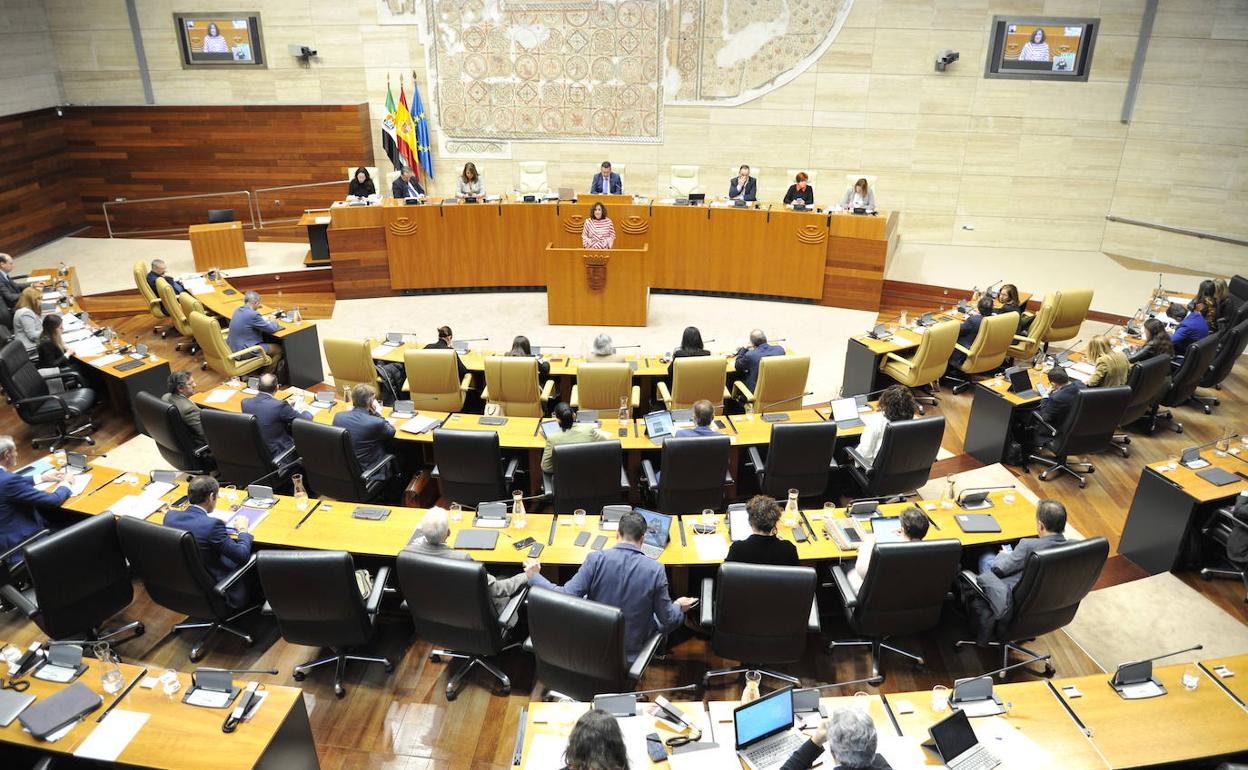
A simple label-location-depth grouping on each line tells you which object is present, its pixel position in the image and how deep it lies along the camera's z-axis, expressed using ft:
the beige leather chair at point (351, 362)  27.86
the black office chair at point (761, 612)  15.81
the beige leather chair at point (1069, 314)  32.63
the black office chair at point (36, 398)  26.94
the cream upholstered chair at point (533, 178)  45.78
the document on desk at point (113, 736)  13.41
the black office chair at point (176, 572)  17.07
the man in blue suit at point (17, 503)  19.39
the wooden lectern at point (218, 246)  42.96
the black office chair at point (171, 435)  23.33
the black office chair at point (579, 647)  14.70
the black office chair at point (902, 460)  21.74
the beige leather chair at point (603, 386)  26.04
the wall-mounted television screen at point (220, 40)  49.06
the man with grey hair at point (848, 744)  11.80
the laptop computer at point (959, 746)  13.16
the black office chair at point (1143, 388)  26.25
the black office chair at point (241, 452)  22.56
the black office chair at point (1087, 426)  24.91
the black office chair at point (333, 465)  21.67
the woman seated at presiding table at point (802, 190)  41.73
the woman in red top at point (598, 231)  37.58
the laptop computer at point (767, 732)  13.19
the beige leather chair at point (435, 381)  26.89
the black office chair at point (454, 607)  15.96
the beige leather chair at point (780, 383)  26.27
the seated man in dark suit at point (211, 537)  17.75
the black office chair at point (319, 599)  16.14
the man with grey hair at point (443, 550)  16.85
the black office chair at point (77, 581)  16.89
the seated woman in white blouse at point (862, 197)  39.22
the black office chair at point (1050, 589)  16.47
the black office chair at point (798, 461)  21.93
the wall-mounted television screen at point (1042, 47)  44.11
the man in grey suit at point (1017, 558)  17.16
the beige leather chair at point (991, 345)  30.12
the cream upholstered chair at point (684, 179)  44.88
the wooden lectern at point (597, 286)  37.06
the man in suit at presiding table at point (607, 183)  42.42
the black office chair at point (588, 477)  20.99
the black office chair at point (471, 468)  21.83
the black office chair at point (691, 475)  21.42
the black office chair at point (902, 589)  16.62
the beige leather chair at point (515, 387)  26.30
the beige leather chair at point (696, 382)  26.66
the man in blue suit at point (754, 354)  27.99
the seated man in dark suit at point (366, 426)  22.94
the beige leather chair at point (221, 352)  30.09
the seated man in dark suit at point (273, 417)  23.93
